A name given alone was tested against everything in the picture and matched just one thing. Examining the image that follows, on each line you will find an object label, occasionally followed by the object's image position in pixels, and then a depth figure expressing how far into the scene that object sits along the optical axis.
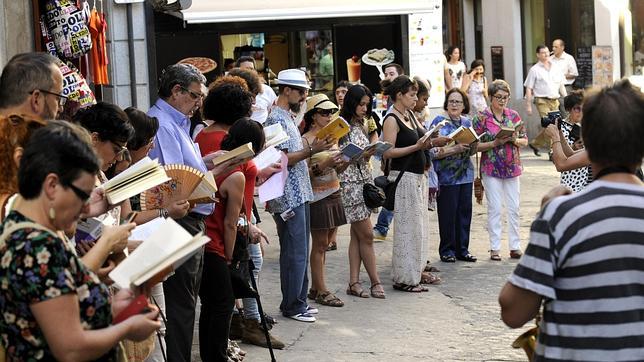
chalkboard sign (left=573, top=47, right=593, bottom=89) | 24.25
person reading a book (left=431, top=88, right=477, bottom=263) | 11.88
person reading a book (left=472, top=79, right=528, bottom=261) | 12.00
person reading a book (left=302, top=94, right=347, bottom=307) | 9.51
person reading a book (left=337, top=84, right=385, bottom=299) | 10.05
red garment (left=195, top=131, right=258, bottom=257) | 7.26
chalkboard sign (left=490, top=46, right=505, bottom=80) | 27.59
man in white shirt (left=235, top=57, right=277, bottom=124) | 10.90
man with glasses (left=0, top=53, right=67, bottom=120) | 5.24
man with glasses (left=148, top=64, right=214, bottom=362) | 6.71
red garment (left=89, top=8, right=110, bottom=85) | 10.11
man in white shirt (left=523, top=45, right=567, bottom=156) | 23.02
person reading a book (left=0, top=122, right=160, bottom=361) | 3.65
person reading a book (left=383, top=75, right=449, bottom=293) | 10.42
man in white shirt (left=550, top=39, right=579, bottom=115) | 23.40
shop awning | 15.34
